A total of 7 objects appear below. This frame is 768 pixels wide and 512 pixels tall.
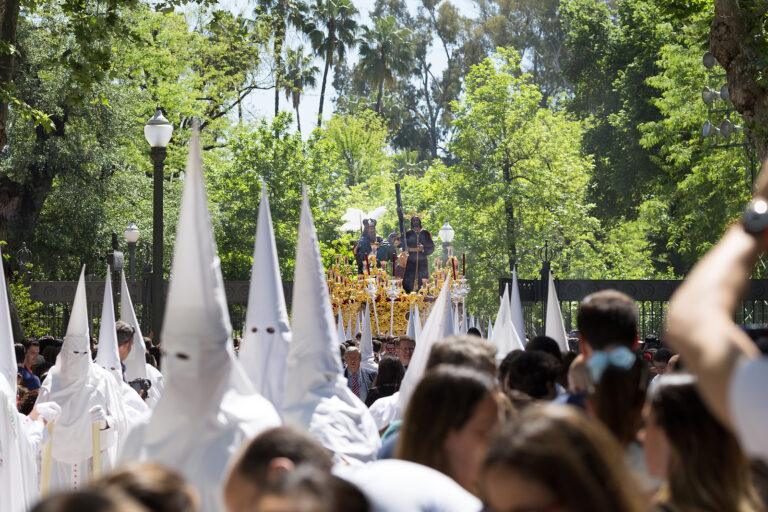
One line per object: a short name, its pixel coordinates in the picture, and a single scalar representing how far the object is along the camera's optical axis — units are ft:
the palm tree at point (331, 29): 210.59
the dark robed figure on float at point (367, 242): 91.91
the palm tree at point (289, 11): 204.95
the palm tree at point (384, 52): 231.91
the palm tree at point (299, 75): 194.63
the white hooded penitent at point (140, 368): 45.48
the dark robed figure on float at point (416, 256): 87.86
